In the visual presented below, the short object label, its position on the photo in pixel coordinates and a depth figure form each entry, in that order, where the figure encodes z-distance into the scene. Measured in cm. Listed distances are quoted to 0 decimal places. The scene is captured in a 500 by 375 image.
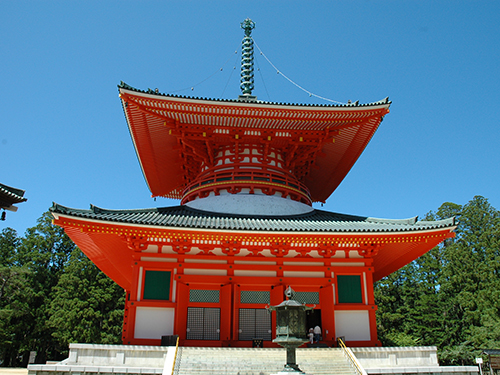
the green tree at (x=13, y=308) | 3525
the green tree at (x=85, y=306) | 3669
